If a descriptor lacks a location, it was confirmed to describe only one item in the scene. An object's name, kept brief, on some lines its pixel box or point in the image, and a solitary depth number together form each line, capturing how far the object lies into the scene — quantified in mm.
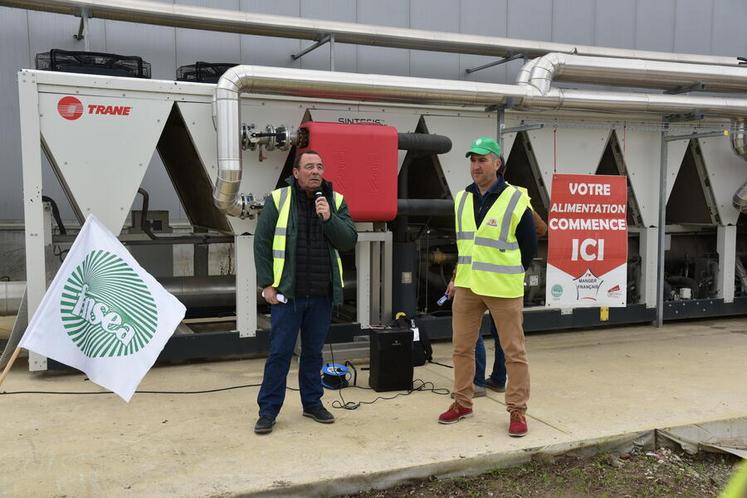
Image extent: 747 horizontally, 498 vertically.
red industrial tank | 5824
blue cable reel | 5211
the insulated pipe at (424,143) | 6203
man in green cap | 4113
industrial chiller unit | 5516
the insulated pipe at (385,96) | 5512
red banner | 6945
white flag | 3766
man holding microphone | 4156
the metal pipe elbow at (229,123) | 5488
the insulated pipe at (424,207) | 6367
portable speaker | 5098
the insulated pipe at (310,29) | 6996
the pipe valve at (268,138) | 5832
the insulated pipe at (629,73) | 6660
